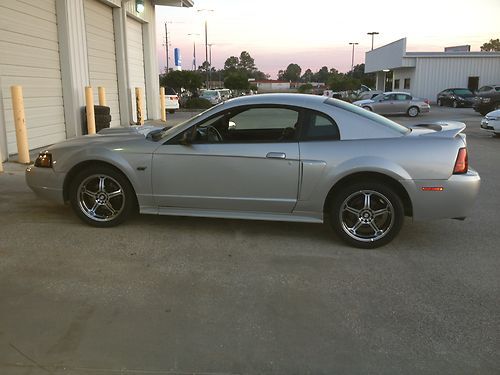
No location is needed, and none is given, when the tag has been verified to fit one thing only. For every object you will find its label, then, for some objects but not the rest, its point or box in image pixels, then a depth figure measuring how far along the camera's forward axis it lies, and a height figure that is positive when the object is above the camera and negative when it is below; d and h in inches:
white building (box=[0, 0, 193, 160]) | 394.9 +24.0
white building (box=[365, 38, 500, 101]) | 1712.6 +45.6
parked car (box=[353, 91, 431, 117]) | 1042.1 -44.5
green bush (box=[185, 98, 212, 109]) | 1385.0 -53.5
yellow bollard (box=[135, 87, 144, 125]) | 695.1 -26.1
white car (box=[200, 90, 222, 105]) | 1483.8 -35.8
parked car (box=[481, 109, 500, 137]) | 603.7 -49.5
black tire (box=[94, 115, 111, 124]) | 515.8 -35.5
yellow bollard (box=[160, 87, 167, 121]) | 837.8 -33.3
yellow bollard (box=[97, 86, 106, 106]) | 535.9 -10.9
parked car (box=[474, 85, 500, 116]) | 1009.5 -40.0
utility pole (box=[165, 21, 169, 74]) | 3299.2 +292.0
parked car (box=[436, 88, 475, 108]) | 1418.6 -42.8
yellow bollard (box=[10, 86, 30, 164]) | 347.6 -28.2
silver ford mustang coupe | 190.5 -35.0
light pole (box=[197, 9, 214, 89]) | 2309.3 +246.8
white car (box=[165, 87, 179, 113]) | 1099.3 -36.9
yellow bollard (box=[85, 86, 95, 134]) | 483.6 -24.7
